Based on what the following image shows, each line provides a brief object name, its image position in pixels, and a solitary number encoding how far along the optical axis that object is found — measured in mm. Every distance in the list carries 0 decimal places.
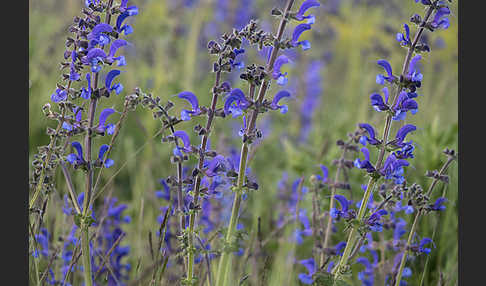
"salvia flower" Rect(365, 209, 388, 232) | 4981
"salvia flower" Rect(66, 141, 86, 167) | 4609
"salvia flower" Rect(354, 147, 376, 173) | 4848
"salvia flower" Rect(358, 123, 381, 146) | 4951
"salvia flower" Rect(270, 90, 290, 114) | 4594
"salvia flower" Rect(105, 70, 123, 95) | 4716
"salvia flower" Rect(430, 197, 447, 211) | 5247
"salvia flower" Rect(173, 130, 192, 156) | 4647
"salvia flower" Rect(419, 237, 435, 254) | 5376
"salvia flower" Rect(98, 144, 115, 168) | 4879
